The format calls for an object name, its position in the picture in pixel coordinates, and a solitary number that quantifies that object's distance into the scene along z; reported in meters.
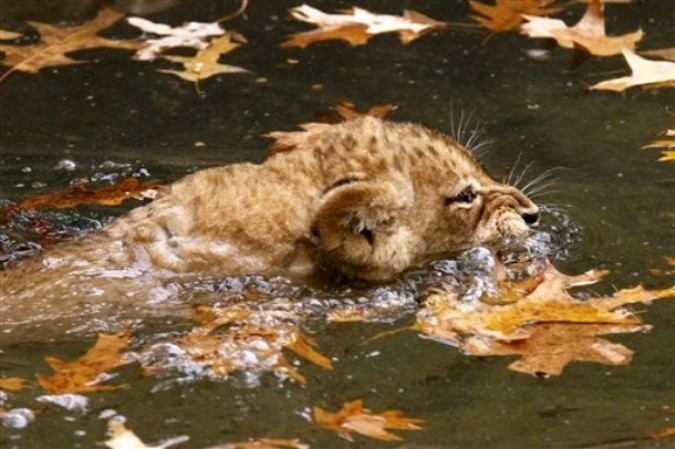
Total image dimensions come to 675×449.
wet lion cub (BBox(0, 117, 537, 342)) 13.85
